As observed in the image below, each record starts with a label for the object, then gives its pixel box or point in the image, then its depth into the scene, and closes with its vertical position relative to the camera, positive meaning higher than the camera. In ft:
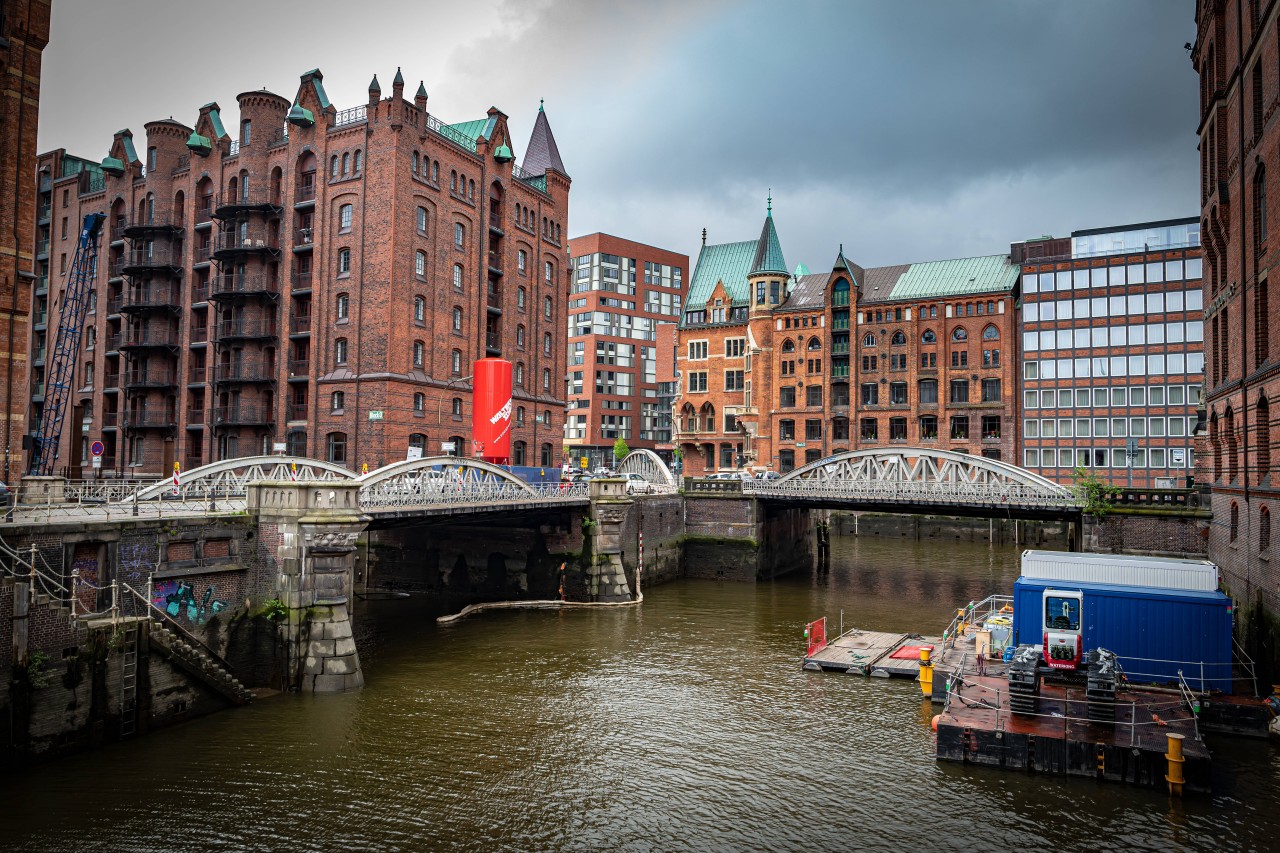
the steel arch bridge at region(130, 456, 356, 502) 97.50 +0.16
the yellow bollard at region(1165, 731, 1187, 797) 59.31 -19.03
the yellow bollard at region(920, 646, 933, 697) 84.38 -18.64
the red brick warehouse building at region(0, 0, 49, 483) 82.79 +27.27
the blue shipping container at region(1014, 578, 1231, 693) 74.33 -12.53
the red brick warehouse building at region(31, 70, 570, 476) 163.02 +40.83
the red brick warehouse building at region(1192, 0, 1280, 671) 81.35 +21.55
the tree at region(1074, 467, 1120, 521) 133.69 -2.11
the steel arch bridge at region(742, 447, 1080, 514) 144.46 -0.82
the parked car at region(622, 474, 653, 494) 164.66 -1.08
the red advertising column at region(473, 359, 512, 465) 156.66 +13.47
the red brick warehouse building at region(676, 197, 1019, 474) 250.16 +37.12
